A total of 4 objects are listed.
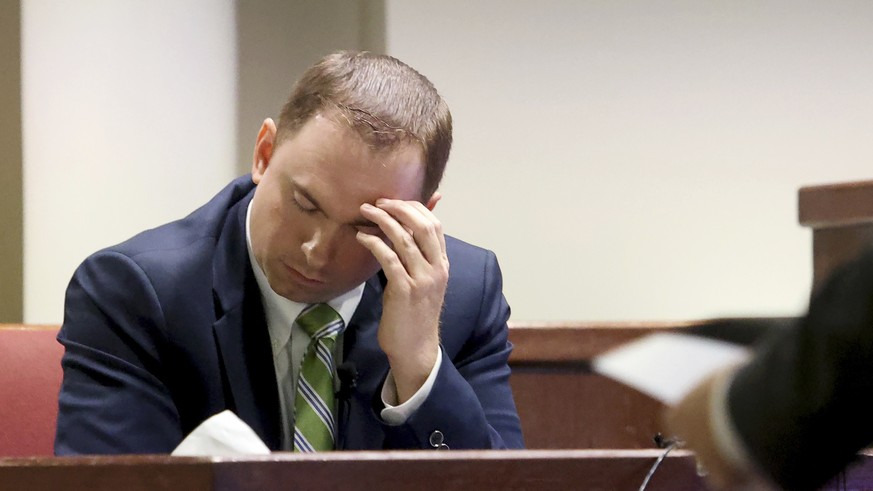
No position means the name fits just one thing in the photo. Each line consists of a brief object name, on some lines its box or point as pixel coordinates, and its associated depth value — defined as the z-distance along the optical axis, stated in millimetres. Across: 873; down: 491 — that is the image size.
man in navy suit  5080
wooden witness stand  4698
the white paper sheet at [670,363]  3977
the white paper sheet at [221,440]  4796
